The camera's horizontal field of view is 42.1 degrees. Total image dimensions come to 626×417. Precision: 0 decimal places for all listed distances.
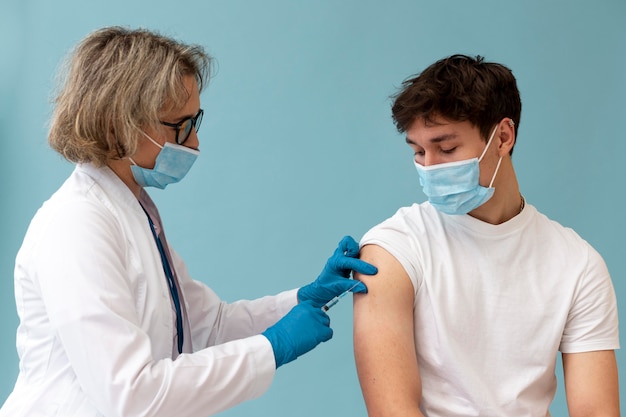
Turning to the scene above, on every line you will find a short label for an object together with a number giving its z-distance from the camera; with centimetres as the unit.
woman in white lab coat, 141
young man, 164
